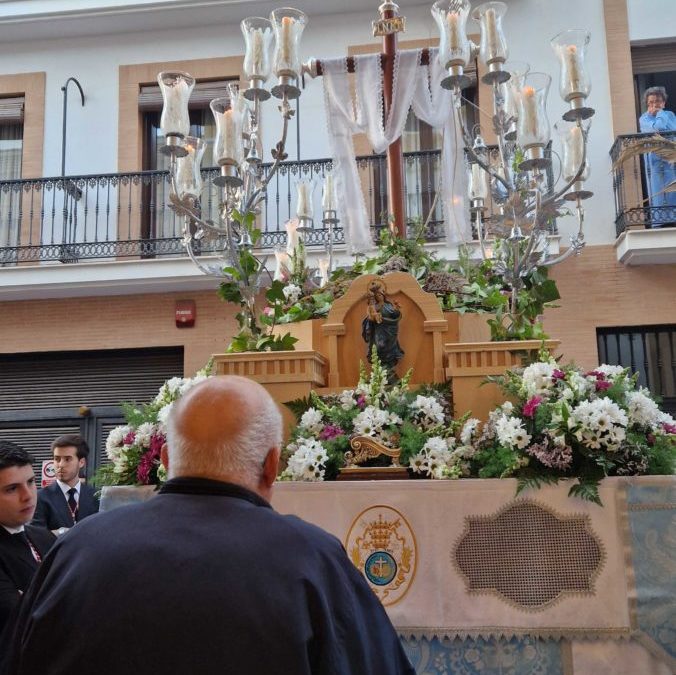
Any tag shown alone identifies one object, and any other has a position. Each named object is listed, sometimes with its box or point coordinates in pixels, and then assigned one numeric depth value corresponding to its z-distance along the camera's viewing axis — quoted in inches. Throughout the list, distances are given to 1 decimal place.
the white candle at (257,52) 183.2
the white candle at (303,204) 261.4
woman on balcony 411.2
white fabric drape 207.2
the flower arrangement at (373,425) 144.1
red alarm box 451.2
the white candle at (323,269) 245.8
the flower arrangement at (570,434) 135.3
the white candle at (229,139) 179.3
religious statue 171.8
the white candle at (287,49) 183.2
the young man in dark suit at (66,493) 237.5
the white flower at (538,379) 145.3
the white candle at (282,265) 224.2
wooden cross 205.9
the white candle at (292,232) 251.7
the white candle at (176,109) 181.5
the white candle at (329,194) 264.2
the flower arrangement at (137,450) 156.7
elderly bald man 58.6
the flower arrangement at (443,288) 175.2
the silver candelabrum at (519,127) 172.1
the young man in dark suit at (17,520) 114.7
